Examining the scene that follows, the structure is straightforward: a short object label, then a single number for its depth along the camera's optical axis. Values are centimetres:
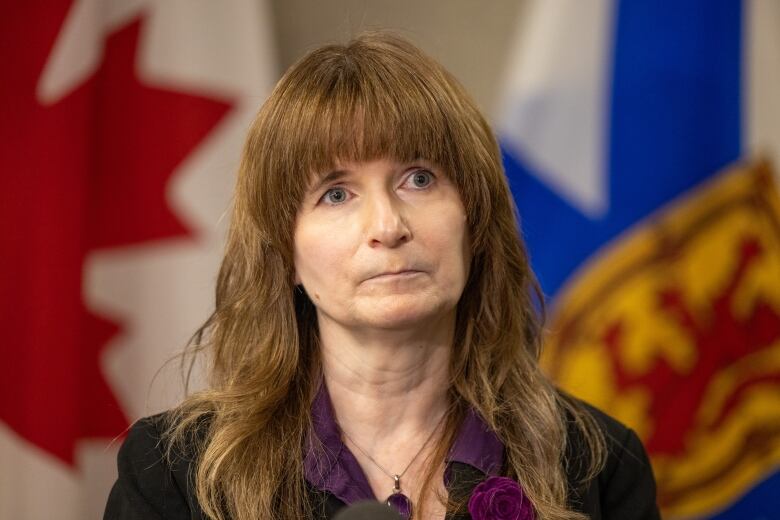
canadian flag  468
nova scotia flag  525
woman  288
